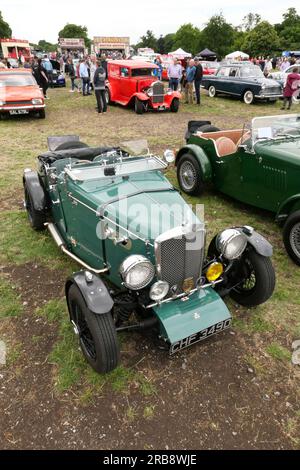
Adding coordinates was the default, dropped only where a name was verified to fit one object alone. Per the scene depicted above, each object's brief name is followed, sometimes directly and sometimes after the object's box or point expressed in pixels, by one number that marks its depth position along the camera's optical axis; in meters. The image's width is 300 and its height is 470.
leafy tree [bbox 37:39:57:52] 109.80
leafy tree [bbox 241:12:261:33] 78.62
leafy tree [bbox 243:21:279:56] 44.78
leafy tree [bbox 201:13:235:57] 48.94
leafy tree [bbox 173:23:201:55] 60.02
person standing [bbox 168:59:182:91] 14.06
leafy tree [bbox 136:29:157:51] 84.69
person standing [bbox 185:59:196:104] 13.14
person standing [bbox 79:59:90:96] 13.79
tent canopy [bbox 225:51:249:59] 32.19
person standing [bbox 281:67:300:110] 12.57
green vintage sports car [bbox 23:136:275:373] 2.75
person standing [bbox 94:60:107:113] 11.49
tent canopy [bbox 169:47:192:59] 31.20
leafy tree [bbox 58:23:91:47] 95.62
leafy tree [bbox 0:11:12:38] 62.62
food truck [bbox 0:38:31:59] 39.47
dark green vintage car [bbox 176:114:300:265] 4.63
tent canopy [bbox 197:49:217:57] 37.34
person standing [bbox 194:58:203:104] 13.05
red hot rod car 12.62
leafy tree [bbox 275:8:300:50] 51.09
